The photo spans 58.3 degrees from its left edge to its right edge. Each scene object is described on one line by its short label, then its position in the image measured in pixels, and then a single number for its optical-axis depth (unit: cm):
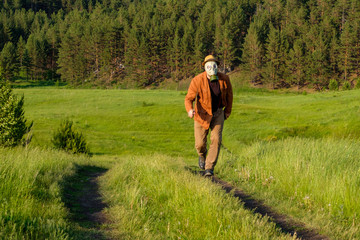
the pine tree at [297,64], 9644
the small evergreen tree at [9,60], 12100
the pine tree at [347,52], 9138
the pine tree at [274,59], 10169
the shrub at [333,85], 7956
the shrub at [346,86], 7362
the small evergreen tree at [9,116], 2730
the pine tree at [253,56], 10838
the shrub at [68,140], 2777
